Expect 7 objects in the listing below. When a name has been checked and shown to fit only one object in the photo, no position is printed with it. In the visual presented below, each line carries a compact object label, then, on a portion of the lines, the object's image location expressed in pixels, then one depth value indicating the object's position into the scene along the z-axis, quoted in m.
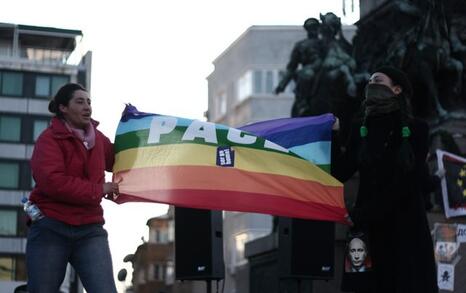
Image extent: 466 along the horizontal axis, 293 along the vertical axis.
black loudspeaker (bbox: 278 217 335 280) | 14.08
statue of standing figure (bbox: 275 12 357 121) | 21.45
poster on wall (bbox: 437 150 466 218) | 15.52
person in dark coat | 6.17
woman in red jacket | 6.73
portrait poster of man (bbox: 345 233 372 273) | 6.24
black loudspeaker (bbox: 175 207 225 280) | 14.23
